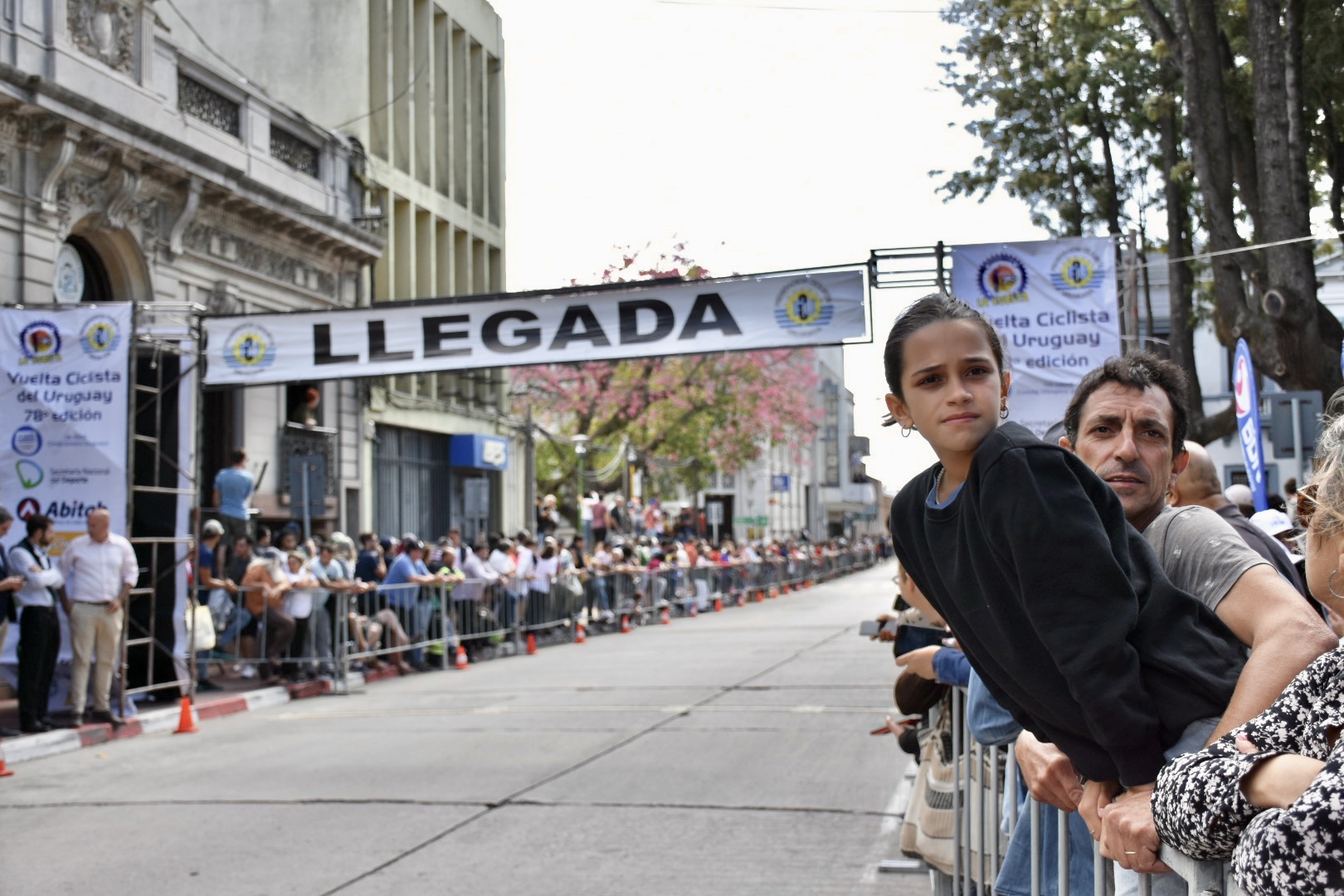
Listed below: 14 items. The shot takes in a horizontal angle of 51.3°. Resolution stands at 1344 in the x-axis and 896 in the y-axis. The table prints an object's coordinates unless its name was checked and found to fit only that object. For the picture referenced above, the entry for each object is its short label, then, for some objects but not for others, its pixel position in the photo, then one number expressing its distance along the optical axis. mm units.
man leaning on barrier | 2342
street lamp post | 33406
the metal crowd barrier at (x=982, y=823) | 3182
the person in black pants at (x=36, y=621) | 12023
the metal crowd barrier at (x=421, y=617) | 16422
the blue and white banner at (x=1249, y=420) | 10641
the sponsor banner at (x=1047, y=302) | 13430
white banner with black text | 13891
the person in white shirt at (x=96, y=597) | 12539
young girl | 2254
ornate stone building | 14625
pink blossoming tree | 37125
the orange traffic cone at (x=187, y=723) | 12984
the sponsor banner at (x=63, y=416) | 13203
